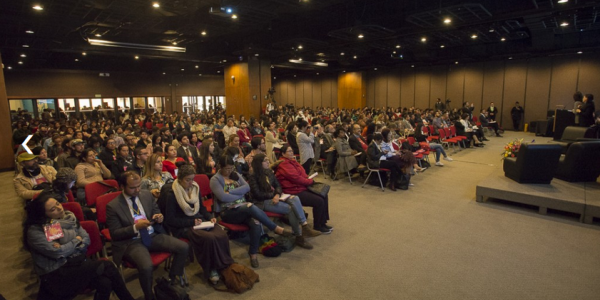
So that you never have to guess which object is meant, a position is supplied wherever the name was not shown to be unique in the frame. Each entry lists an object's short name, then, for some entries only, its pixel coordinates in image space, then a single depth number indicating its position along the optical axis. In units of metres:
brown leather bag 3.29
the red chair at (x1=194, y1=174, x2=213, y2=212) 4.51
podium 11.70
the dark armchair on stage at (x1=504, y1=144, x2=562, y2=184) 5.66
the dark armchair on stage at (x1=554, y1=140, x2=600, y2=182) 5.77
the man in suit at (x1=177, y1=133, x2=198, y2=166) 6.20
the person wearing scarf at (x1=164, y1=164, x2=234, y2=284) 3.39
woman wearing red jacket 4.64
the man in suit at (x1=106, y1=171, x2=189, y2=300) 3.01
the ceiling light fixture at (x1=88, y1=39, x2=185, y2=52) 12.62
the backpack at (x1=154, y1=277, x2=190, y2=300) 2.99
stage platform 4.89
